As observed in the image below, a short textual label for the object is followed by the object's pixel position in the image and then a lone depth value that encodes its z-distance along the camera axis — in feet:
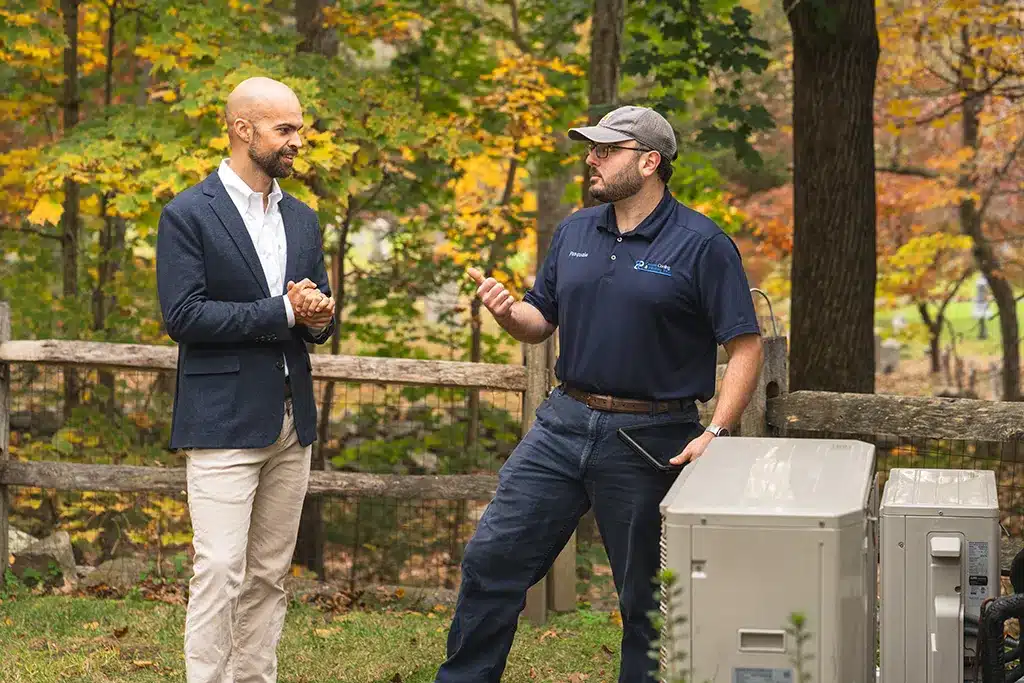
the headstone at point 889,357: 79.10
